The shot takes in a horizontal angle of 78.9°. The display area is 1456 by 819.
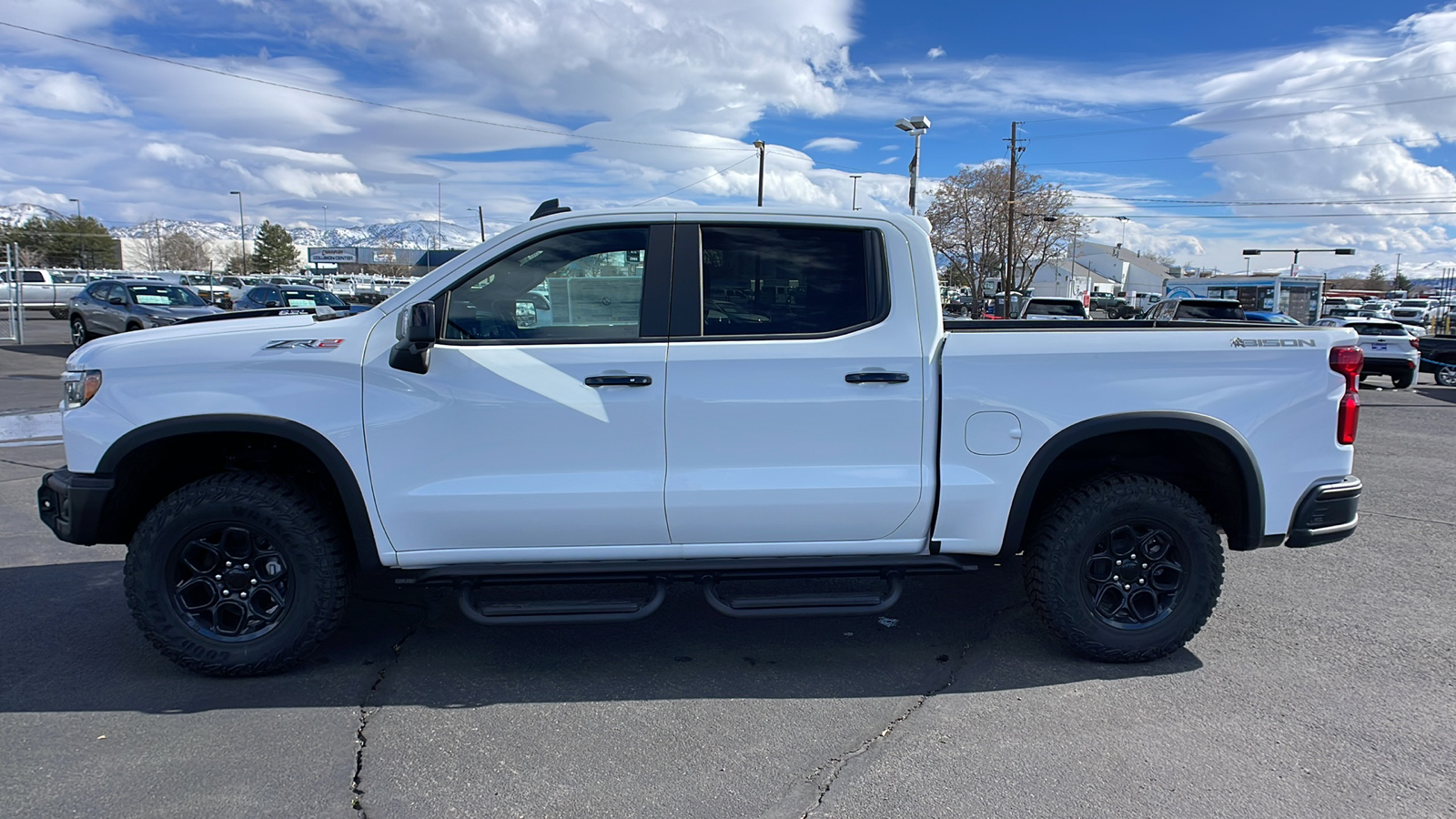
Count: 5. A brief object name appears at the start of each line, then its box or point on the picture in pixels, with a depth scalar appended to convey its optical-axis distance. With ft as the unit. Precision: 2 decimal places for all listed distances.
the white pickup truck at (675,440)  11.87
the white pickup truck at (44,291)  122.72
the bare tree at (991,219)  151.12
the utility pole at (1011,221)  138.82
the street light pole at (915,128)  76.59
